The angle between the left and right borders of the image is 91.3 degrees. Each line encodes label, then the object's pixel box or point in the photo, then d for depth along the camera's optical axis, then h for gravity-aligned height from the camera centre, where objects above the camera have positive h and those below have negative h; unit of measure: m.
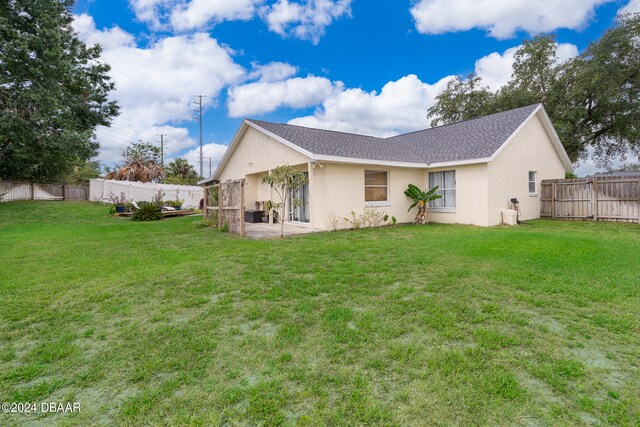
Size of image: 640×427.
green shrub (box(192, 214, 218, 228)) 13.53 -0.42
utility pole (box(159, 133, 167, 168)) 44.44 +9.83
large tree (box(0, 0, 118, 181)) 16.28 +7.49
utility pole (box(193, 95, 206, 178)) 43.62 +15.09
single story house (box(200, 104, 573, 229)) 12.01 +1.86
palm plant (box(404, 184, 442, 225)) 13.19 +0.51
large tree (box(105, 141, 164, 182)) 32.34 +5.21
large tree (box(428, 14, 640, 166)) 20.52 +8.44
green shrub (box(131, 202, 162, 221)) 16.74 +0.01
